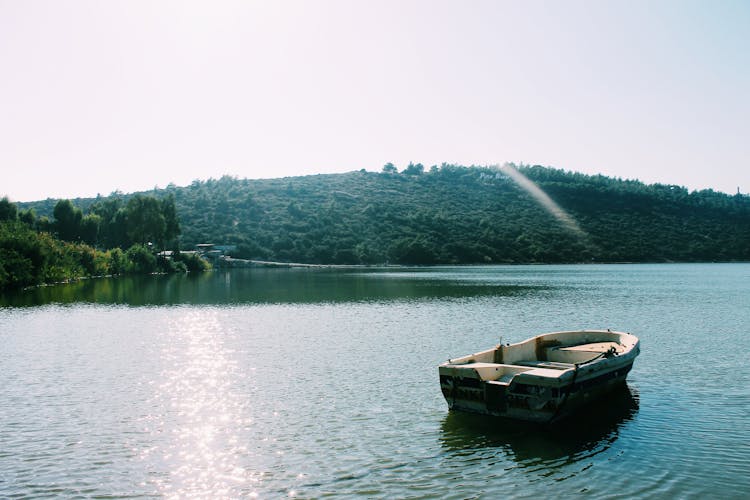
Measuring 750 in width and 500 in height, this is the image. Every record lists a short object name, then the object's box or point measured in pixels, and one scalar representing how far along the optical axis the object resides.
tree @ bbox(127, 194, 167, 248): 121.69
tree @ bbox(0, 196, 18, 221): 101.50
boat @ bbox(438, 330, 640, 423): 17.55
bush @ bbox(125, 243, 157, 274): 116.30
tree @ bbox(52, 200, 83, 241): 117.19
